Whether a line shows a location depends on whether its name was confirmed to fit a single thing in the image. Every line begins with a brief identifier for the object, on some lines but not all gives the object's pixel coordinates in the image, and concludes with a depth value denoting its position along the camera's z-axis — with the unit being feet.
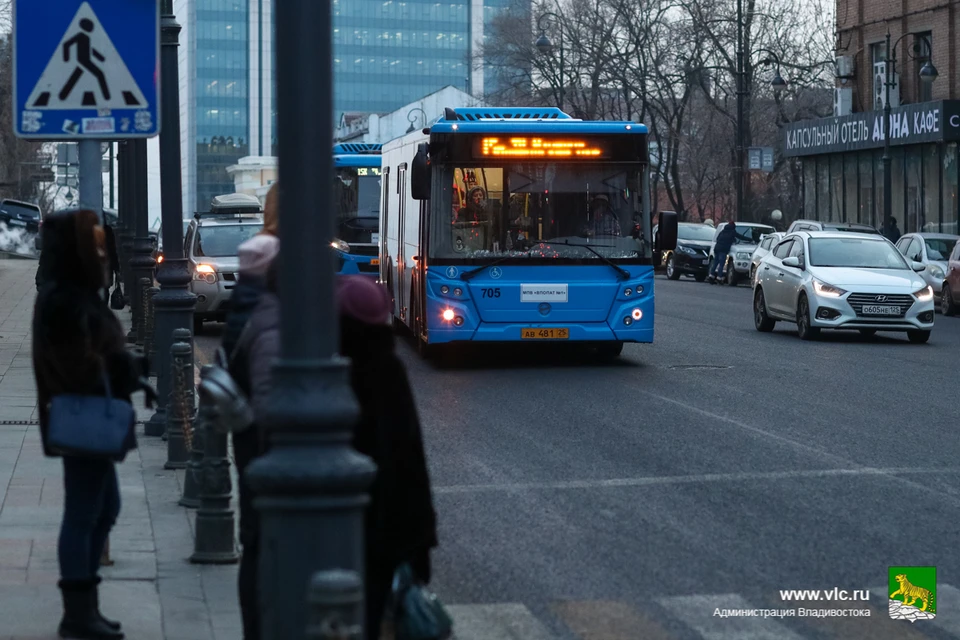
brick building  147.54
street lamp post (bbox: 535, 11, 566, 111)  181.98
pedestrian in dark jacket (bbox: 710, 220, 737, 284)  143.23
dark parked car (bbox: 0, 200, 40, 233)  212.23
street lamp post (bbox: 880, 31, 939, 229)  135.74
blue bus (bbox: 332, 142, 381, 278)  97.66
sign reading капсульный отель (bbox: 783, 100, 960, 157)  143.13
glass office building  508.12
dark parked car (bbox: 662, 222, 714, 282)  153.38
